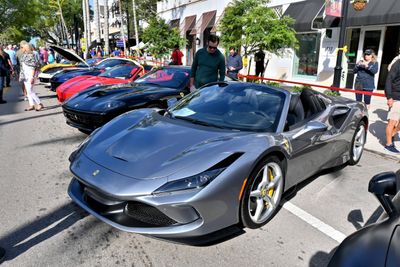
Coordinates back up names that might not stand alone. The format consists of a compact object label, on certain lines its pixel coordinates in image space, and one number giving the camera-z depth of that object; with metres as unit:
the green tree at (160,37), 19.30
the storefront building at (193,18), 23.73
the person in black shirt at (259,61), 13.19
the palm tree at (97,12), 27.25
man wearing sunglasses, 6.06
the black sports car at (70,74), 10.63
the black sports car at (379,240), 1.44
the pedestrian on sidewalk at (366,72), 8.23
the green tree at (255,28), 11.94
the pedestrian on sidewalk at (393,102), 5.46
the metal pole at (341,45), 8.79
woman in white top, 8.77
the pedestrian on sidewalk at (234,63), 12.29
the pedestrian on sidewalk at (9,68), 12.82
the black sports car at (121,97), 5.45
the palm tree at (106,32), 26.11
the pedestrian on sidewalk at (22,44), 8.87
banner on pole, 11.64
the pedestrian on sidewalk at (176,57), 14.41
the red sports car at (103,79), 7.93
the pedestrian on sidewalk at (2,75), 10.28
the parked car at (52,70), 13.07
